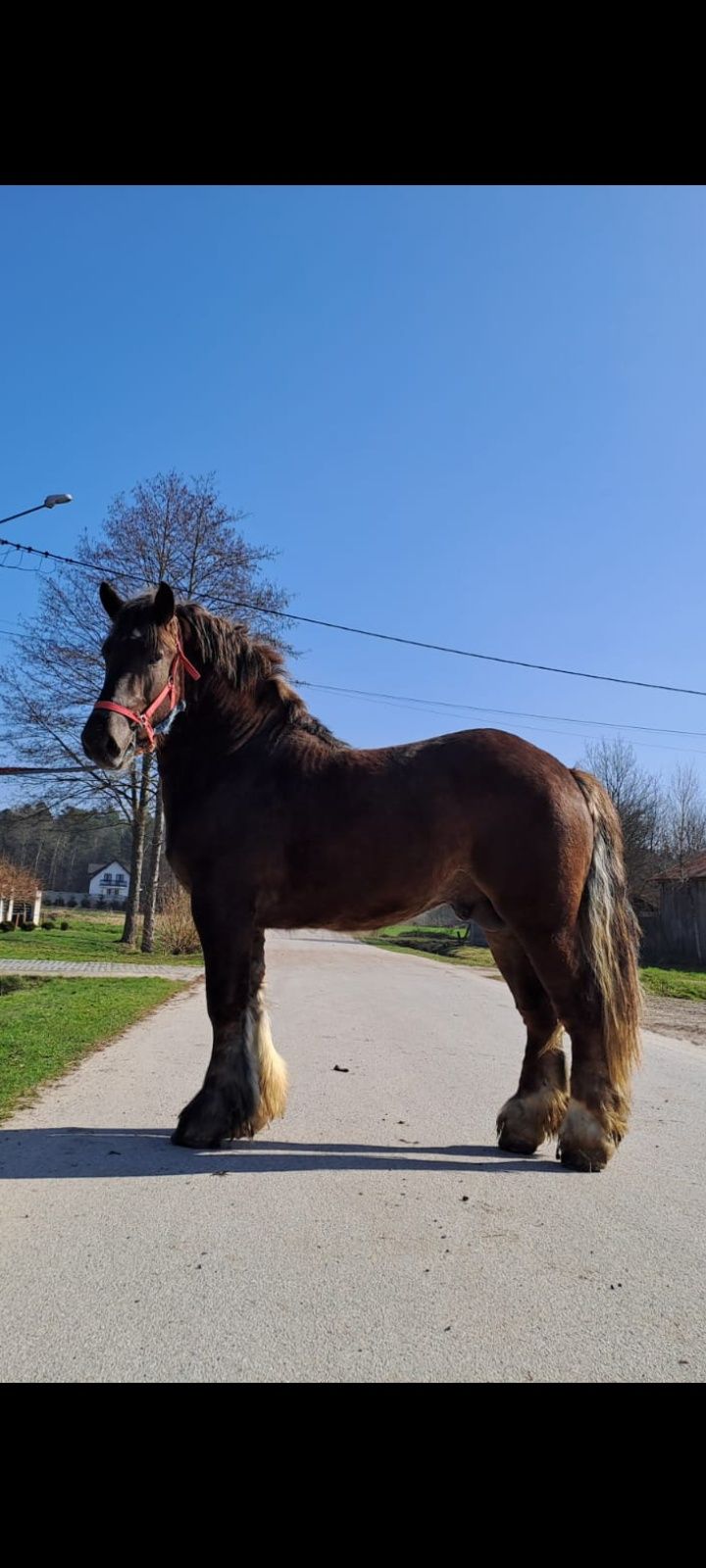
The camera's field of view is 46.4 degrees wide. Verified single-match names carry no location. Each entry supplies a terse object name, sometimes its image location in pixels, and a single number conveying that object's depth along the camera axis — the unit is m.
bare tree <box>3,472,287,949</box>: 23.67
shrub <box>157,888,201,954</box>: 21.78
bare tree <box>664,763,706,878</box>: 41.81
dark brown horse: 3.82
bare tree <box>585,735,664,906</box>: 30.88
